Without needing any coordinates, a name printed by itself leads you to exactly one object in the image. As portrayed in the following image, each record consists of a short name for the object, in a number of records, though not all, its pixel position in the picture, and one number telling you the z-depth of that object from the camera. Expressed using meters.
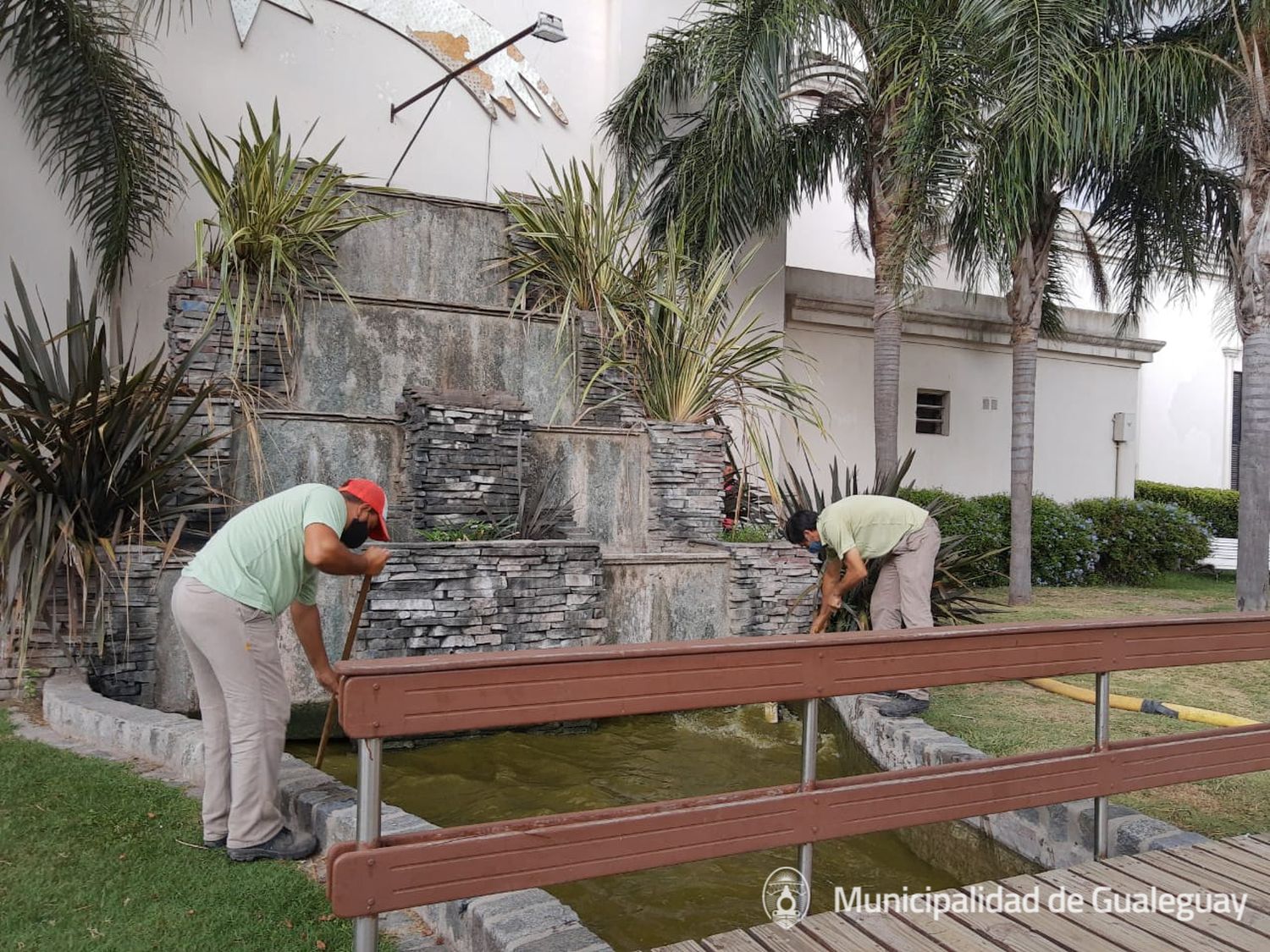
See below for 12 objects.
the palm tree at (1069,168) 8.12
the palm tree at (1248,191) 8.64
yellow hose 5.52
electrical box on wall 15.51
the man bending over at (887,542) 5.98
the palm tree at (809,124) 8.37
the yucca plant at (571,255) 9.10
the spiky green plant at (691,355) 8.88
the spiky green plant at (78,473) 5.33
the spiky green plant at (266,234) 7.56
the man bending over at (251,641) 3.51
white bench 13.91
